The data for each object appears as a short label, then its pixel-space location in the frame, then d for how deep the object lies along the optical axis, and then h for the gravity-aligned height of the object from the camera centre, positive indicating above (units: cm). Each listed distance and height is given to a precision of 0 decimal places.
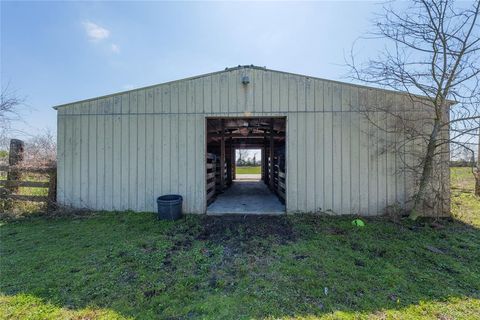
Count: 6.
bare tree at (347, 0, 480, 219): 412 +142
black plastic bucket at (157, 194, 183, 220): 464 -100
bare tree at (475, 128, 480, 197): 670 -82
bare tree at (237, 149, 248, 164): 2592 +56
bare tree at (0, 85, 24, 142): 729 +167
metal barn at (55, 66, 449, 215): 492 +41
